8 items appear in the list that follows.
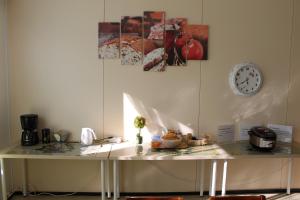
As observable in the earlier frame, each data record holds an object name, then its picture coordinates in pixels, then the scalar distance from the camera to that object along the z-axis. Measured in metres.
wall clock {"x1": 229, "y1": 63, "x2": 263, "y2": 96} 3.04
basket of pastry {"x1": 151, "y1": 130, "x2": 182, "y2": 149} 2.76
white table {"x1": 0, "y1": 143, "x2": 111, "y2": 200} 2.46
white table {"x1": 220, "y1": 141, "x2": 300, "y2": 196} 2.62
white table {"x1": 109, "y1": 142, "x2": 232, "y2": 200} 2.51
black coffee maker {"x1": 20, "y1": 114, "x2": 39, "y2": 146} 2.75
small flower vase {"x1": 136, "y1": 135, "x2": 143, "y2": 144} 2.94
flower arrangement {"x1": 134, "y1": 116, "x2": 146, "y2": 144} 2.90
